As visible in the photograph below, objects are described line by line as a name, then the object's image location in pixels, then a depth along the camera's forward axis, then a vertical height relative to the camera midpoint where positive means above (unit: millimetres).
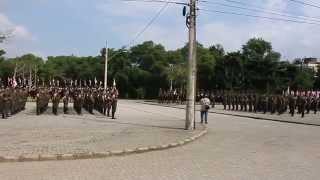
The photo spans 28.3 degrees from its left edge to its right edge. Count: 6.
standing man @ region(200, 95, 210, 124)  34438 -238
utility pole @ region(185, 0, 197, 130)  26688 +1373
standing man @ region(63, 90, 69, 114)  41938 -55
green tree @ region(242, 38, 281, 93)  113875 +6829
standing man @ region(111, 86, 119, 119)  37538 +227
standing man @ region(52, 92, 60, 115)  40250 -122
